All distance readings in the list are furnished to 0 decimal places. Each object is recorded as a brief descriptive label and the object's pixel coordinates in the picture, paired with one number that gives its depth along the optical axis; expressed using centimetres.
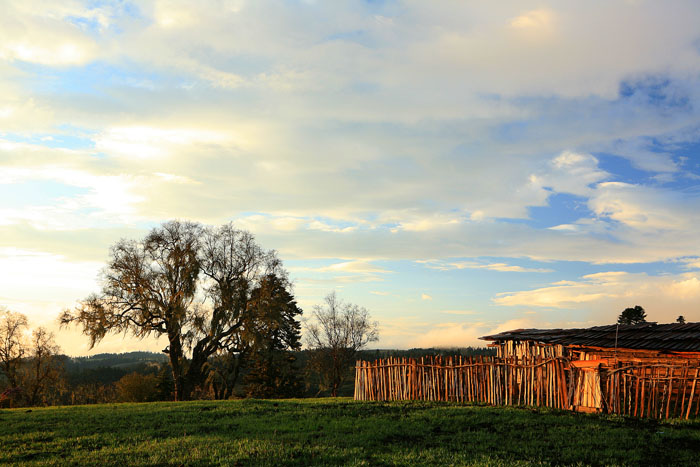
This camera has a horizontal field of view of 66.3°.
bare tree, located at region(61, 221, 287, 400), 3353
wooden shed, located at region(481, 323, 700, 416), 1549
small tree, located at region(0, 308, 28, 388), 4478
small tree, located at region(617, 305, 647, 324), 3888
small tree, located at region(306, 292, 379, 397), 4806
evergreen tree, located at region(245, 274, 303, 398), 3456
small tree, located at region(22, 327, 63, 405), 4556
